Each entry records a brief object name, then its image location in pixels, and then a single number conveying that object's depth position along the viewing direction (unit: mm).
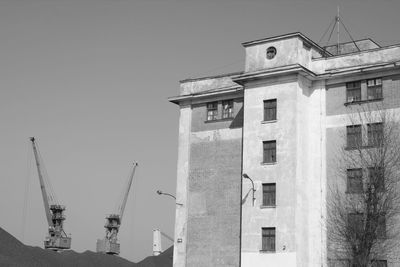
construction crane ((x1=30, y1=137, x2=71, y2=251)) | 118375
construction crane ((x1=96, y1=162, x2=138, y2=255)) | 127938
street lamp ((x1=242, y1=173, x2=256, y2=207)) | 36425
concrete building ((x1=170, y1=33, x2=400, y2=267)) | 35356
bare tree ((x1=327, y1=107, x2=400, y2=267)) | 32312
